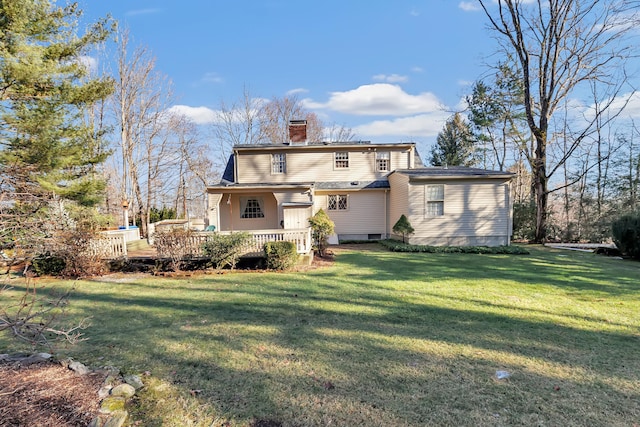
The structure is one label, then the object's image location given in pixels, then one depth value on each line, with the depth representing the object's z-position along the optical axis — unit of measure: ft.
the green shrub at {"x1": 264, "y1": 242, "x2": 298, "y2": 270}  30.07
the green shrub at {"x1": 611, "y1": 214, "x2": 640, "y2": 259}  37.60
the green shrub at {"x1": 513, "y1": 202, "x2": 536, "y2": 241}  61.82
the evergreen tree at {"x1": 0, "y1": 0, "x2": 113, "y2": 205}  30.91
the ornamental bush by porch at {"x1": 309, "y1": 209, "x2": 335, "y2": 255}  38.09
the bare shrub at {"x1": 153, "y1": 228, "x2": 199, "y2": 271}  29.27
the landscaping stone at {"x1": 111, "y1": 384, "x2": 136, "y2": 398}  9.10
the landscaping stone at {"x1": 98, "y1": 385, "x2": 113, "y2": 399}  8.99
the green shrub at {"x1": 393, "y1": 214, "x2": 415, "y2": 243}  45.91
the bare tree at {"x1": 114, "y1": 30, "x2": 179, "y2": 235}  68.95
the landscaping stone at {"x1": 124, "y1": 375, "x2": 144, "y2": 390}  9.70
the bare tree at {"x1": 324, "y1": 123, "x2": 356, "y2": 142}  118.80
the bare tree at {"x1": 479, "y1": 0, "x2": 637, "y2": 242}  54.12
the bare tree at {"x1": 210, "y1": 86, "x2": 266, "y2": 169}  98.94
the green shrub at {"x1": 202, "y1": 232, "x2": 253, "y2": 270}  29.89
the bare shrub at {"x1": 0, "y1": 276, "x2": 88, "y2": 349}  6.71
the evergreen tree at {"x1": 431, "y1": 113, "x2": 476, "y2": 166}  91.63
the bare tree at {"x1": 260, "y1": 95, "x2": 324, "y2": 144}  102.70
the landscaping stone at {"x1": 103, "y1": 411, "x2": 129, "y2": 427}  7.68
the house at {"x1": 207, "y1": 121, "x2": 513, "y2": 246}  47.42
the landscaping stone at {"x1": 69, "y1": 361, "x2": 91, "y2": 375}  10.36
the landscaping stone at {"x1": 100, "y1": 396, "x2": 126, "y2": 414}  8.29
